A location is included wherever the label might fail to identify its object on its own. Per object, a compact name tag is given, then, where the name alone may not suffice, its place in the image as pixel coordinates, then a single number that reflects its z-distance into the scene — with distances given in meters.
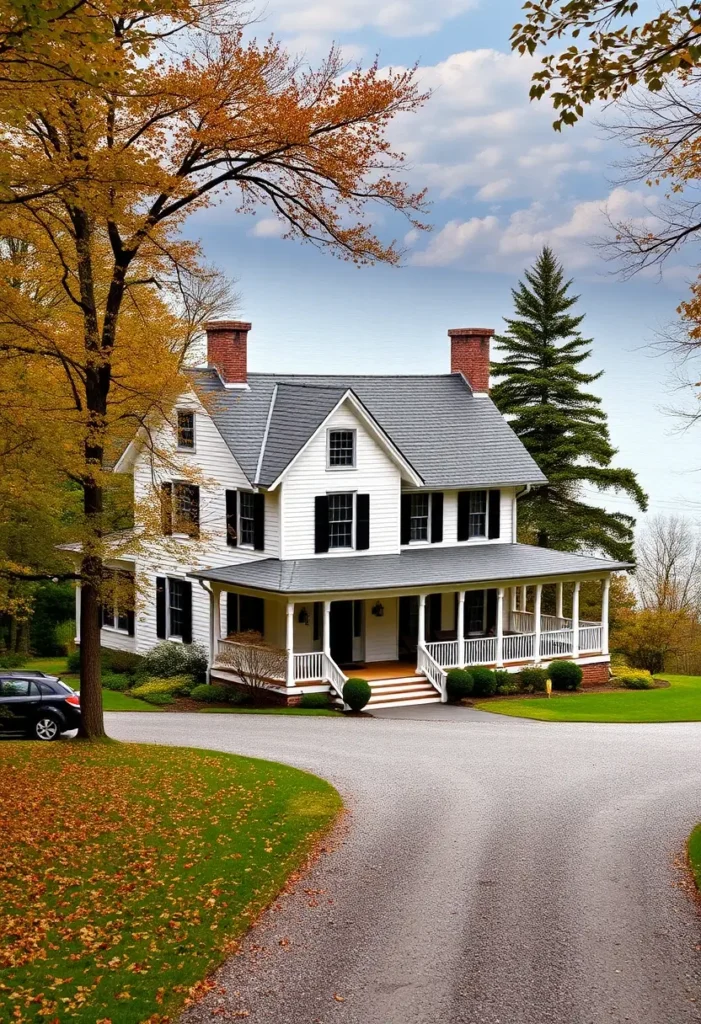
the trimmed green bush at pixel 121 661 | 38.38
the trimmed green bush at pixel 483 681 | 33.44
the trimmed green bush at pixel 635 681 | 37.09
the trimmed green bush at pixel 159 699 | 32.73
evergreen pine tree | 48.47
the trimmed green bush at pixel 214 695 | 32.91
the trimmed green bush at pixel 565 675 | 35.25
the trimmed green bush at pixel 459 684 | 32.78
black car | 24.98
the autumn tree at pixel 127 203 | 17.22
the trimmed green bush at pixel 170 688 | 33.88
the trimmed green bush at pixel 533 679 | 34.66
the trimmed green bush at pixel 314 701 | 31.23
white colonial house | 33.09
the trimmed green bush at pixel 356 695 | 30.83
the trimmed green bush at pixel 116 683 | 35.41
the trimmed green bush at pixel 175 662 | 35.41
